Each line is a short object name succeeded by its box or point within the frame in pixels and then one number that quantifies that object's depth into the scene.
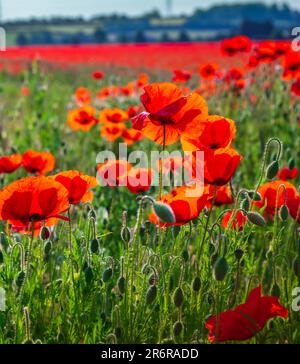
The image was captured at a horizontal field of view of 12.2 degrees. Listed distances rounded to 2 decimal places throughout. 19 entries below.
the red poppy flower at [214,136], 1.36
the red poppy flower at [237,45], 2.67
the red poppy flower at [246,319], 1.24
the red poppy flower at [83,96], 4.62
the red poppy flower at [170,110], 1.32
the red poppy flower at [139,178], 1.49
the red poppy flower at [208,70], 2.77
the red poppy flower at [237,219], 1.43
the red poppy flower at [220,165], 1.31
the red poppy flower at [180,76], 2.68
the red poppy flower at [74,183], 1.37
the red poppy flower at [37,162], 1.73
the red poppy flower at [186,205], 1.32
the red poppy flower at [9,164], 1.71
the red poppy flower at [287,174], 1.76
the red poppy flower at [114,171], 1.53
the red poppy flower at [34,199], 1.29
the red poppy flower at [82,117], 2.32
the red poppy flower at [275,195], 1.47
